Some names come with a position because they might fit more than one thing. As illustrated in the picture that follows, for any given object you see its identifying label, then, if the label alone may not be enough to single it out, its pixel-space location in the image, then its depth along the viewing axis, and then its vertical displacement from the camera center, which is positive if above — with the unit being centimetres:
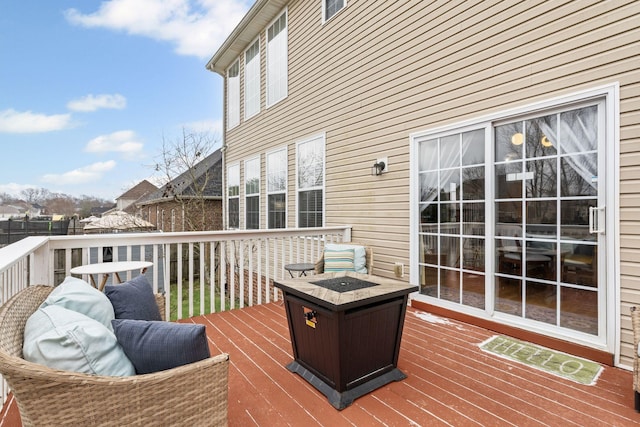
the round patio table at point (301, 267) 414 -71
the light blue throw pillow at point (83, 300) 153 -43
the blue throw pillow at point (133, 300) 189 -54
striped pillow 432 -65
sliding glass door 269 -5
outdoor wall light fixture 445 +65
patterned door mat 240 -120
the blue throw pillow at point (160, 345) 137 -57
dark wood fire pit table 208 -84
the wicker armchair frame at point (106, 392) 107 -68
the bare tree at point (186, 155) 950 +173
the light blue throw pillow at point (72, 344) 118 -50
